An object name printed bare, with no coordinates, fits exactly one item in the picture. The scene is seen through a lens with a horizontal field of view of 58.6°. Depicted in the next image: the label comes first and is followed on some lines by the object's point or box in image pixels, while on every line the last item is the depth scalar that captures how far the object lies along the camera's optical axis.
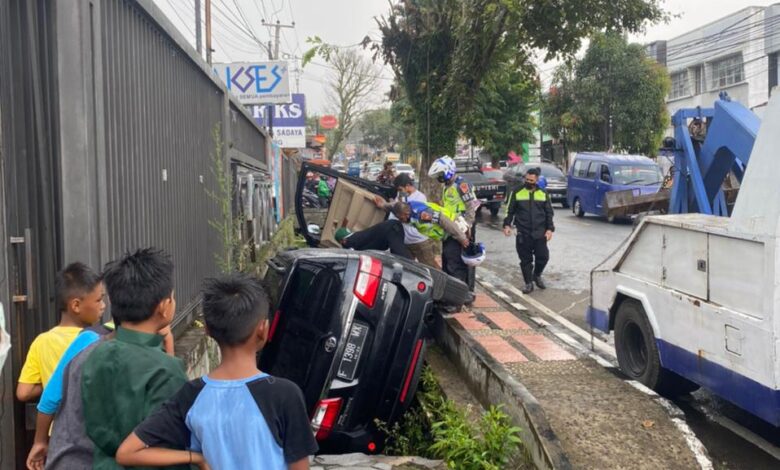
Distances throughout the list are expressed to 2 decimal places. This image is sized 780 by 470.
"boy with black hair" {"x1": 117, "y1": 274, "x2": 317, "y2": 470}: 2.18
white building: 29.81
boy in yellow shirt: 2.78
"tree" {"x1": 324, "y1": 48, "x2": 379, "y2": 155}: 51.37
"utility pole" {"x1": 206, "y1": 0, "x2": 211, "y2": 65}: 18.41
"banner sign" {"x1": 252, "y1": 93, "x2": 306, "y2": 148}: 21.48
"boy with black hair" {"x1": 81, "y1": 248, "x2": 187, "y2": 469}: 2.22
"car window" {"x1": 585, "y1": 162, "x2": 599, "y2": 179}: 20.61
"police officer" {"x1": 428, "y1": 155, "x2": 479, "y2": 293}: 7.71
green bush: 3.93
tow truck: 3.96
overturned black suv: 4.29
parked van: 19.73
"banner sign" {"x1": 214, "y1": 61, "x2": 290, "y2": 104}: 13.45
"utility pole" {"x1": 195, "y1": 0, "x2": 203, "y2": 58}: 18.21
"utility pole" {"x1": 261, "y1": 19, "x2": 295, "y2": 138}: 35.15
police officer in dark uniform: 9.34
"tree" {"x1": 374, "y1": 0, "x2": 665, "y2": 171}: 13.66
